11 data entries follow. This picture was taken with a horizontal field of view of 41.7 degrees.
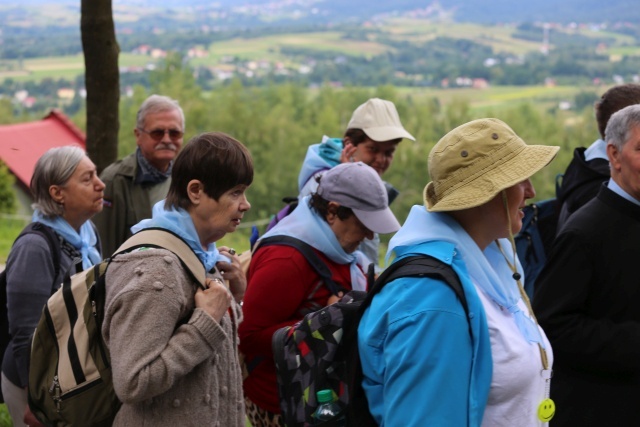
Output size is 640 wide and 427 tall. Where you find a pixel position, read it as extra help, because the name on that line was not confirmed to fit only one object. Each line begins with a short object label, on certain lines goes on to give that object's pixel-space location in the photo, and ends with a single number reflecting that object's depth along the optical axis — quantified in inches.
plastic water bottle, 97.0
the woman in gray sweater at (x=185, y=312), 96.6
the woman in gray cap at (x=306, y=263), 135.2
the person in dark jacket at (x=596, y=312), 124.0
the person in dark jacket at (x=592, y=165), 161.5
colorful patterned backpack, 89.5
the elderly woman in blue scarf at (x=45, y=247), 137.2
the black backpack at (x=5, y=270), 142.3
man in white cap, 196.1
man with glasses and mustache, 198.2
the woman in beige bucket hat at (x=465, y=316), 82.0
